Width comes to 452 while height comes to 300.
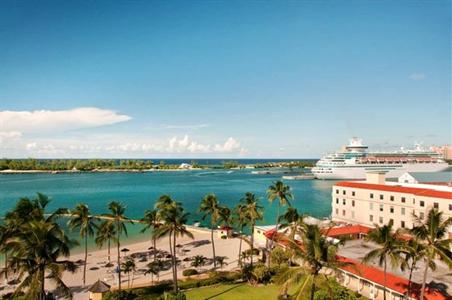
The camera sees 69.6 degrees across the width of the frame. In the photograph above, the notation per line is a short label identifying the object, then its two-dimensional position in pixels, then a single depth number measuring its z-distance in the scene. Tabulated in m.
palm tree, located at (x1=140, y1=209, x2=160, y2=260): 45.91
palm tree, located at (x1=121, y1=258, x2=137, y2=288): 44.03
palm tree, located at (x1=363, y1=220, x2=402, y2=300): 28.36
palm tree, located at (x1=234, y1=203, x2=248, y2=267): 50.88
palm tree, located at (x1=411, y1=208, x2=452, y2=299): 26.33
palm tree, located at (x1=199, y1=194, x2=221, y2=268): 47.88
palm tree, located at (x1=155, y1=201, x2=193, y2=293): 38.94
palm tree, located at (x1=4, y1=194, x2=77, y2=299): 23.28
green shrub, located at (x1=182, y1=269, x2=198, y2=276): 45.11
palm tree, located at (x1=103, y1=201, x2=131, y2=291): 41.65
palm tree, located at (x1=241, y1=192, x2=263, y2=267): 48.62
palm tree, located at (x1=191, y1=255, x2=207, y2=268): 48.11
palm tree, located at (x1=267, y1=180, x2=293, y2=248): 51.00
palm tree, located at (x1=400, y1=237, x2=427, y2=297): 27.30
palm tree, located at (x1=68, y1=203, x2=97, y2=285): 42.31
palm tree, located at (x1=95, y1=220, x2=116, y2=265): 44.28
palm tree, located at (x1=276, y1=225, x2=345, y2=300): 22.72
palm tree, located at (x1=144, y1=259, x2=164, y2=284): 43.28
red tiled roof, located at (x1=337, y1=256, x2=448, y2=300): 30.36
